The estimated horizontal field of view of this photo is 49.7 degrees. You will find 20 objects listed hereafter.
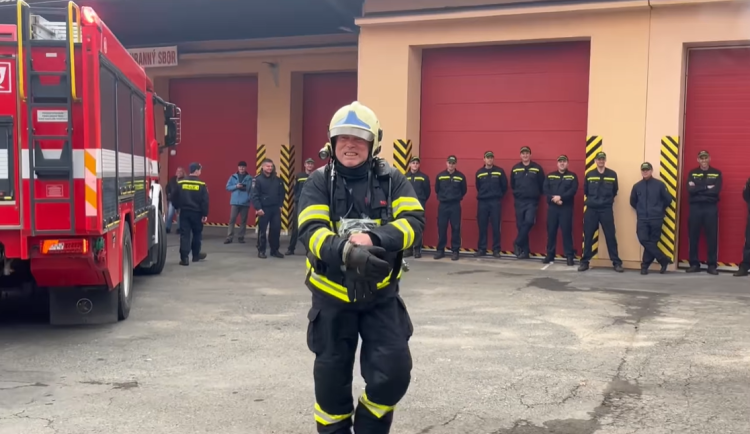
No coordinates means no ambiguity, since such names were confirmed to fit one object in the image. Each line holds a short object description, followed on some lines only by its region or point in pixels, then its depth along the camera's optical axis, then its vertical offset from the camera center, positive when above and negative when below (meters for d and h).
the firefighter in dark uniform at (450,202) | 15.23 -0.79
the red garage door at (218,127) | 21.19 +0.77
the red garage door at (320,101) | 19.88 +1.42
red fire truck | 7.06 +0.08
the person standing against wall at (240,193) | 18.42 -0.84
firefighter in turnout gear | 4.12 -0.65
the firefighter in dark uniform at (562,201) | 14.19 -0.68
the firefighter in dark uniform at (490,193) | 15.05 -0.61
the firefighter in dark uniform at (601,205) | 13.66 -0.71
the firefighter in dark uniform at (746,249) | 12.93 -1.34
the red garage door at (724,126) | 13.45 +0.65
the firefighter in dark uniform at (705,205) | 13.20 -0.66
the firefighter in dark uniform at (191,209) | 13.62 -0.91
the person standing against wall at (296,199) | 15.47 -0.82
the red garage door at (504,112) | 14.85 +0.93
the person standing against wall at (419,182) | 15.33 -0.42
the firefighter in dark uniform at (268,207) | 15.14 -0.94
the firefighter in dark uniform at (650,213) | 13.23 -0.80
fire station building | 13.53 +1.35
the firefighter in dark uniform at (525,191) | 14.73 -0.54
